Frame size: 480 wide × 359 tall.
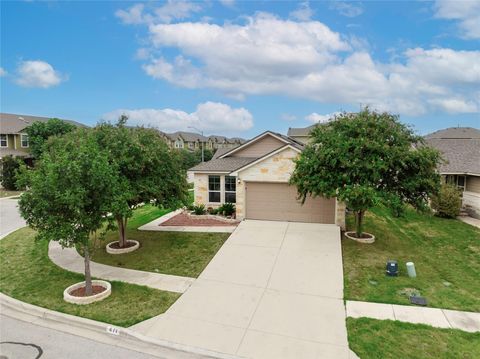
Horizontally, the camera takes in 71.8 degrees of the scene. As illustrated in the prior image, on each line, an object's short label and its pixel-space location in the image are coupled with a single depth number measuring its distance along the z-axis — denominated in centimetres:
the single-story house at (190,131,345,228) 1711
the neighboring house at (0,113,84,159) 3878
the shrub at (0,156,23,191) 3222
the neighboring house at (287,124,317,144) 6184
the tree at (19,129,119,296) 924
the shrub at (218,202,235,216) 1900
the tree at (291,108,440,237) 1301
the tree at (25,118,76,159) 3650
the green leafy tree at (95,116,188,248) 1245
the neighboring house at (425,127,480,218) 1972
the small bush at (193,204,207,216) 1927
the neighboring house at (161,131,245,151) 8244
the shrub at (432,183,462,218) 1914
